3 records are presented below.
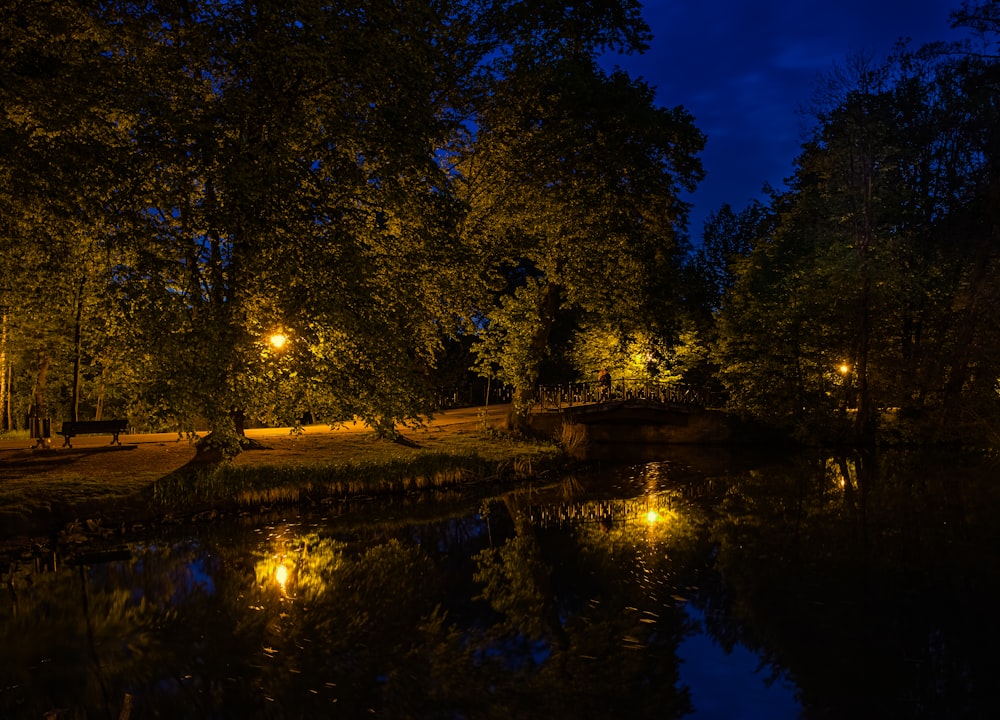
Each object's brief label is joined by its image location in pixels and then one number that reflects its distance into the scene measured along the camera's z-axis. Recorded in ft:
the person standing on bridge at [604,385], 124.26
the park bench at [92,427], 70.18
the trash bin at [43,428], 71.61
